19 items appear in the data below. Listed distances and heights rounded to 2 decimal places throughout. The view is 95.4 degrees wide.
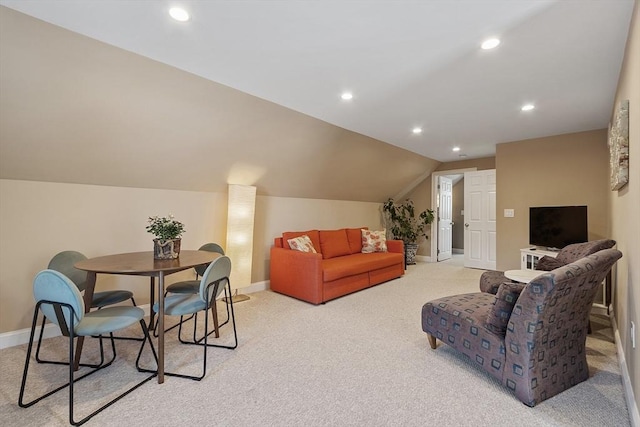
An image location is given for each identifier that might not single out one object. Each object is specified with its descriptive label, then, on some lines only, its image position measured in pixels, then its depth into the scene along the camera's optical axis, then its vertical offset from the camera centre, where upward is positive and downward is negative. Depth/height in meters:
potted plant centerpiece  2.47 -0.17
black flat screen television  3.88 +0.10
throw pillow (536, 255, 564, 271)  3.15 -0.34
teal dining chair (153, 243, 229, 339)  2.71 -0.65
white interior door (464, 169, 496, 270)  5.89 +0.23
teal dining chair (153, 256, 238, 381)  2.13 -0.61
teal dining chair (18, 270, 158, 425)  1.67 -0.59
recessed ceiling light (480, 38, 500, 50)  2.09 +1.37
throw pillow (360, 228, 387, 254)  5.33 -0.29
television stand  3.98 -0.32
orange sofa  3.80 -0.59
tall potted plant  6.83 +0.12
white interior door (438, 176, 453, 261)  7.17 +0.29
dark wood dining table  2.02 -0.35
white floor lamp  3.80 -0.13
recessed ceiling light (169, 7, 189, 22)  1.75 +1.27
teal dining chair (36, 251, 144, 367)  2.46 -0.53
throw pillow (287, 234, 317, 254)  4.19 -0.29
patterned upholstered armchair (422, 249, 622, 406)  1.70 -0.65
